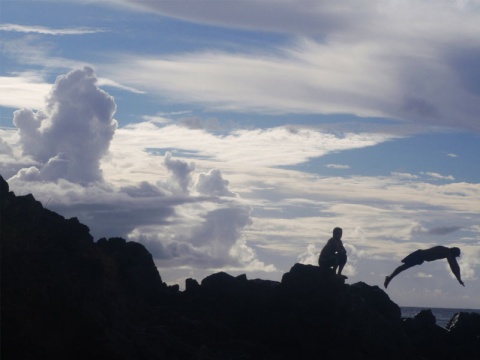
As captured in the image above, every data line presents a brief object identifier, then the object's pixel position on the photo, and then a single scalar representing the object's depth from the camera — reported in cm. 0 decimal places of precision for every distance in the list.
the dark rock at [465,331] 3381
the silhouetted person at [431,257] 3216
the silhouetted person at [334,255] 3062
